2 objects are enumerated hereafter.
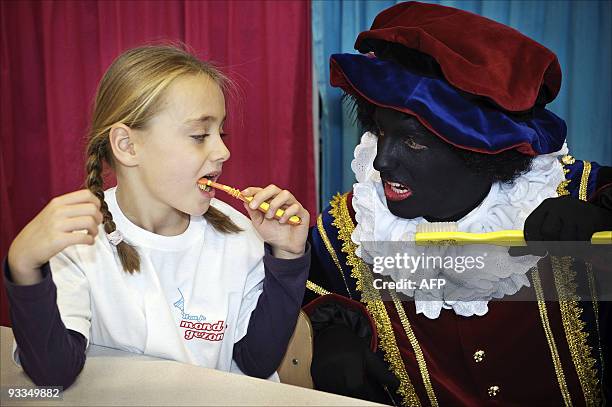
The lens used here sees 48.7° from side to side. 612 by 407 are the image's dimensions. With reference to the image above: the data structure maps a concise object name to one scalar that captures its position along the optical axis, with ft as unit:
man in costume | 3.80
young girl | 3.86
